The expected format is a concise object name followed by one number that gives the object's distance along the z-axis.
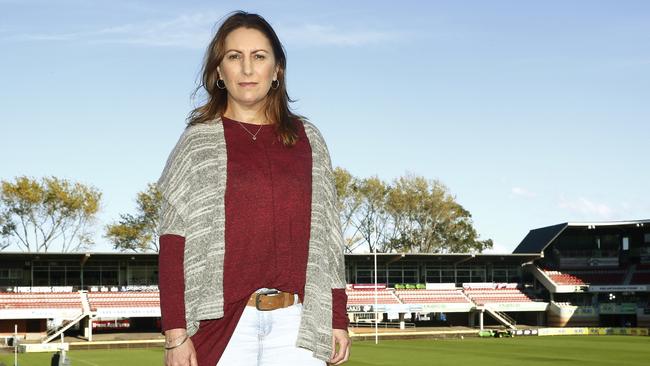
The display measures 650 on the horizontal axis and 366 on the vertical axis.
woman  3.41
